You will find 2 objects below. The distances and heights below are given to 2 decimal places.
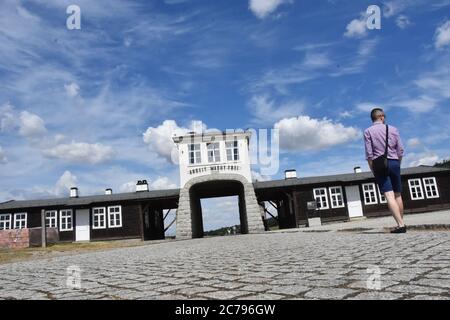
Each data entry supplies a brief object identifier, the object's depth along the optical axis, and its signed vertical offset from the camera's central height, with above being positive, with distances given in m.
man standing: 6.78 +0.94
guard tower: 26.25 +3.90
